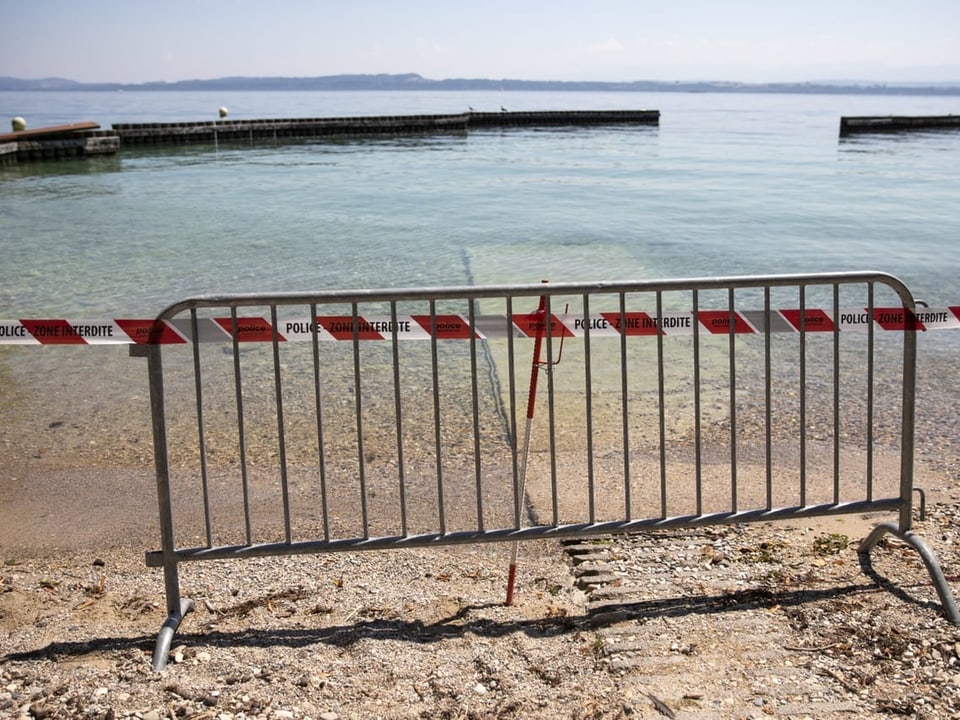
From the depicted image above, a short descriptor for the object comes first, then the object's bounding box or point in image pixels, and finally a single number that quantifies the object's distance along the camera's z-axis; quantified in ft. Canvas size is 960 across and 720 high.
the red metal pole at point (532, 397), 14.55
